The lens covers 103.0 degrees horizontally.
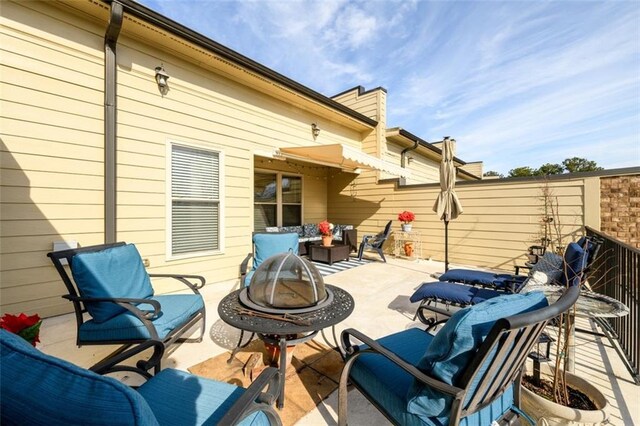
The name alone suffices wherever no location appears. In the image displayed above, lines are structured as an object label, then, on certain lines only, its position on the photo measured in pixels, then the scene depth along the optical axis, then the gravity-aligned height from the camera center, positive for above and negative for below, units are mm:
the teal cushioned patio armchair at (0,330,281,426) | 668 -482
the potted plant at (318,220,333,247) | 6511 -540
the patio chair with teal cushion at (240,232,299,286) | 3928 -507
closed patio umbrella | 5117 +391
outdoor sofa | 7234 -670
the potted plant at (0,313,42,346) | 1500 -680
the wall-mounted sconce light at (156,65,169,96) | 4094 +2164
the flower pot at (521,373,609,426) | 1400 -1152
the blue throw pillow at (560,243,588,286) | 2584 -503
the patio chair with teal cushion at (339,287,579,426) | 1133 -768
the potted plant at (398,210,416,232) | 6887 -184
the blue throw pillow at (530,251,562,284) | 3078 -727
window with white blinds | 4363 +226
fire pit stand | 1765 -790
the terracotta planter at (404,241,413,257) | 7008 -992
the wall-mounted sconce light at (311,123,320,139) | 6783 +2209
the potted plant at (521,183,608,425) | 1415 -1166
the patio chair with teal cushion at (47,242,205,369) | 2182 -853
